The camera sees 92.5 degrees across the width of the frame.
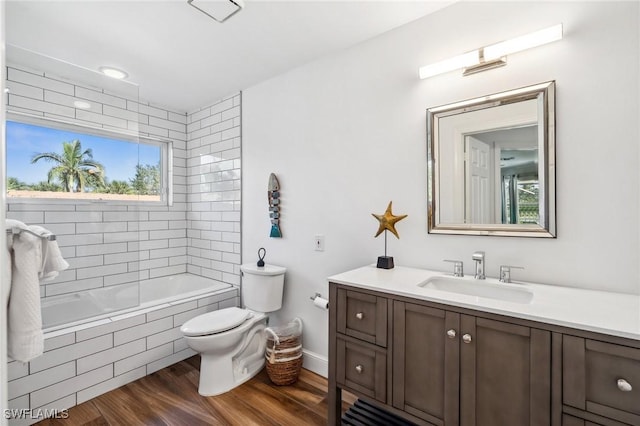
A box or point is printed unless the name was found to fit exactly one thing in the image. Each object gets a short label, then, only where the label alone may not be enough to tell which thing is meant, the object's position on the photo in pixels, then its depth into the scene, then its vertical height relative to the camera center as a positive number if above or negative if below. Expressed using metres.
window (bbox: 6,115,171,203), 1.98 +0.36
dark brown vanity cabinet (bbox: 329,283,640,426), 0.97 -0.59
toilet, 2.01 -0.83
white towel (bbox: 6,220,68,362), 1.08 -0.31
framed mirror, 1.46 +0.25
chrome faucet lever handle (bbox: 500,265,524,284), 1.48 -0.30
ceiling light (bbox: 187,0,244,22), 1.65 +1.13
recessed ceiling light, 2.43 +1.13
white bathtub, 1.99 -0.67
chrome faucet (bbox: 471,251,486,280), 1.51 -0.26
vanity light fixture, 1.40 +0.79
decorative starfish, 1.80 -0.05
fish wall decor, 2.51 +0.07
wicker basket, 2.11 -1.02
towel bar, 1.09 -0.07
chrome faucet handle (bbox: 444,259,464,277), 1.61 -0.30
